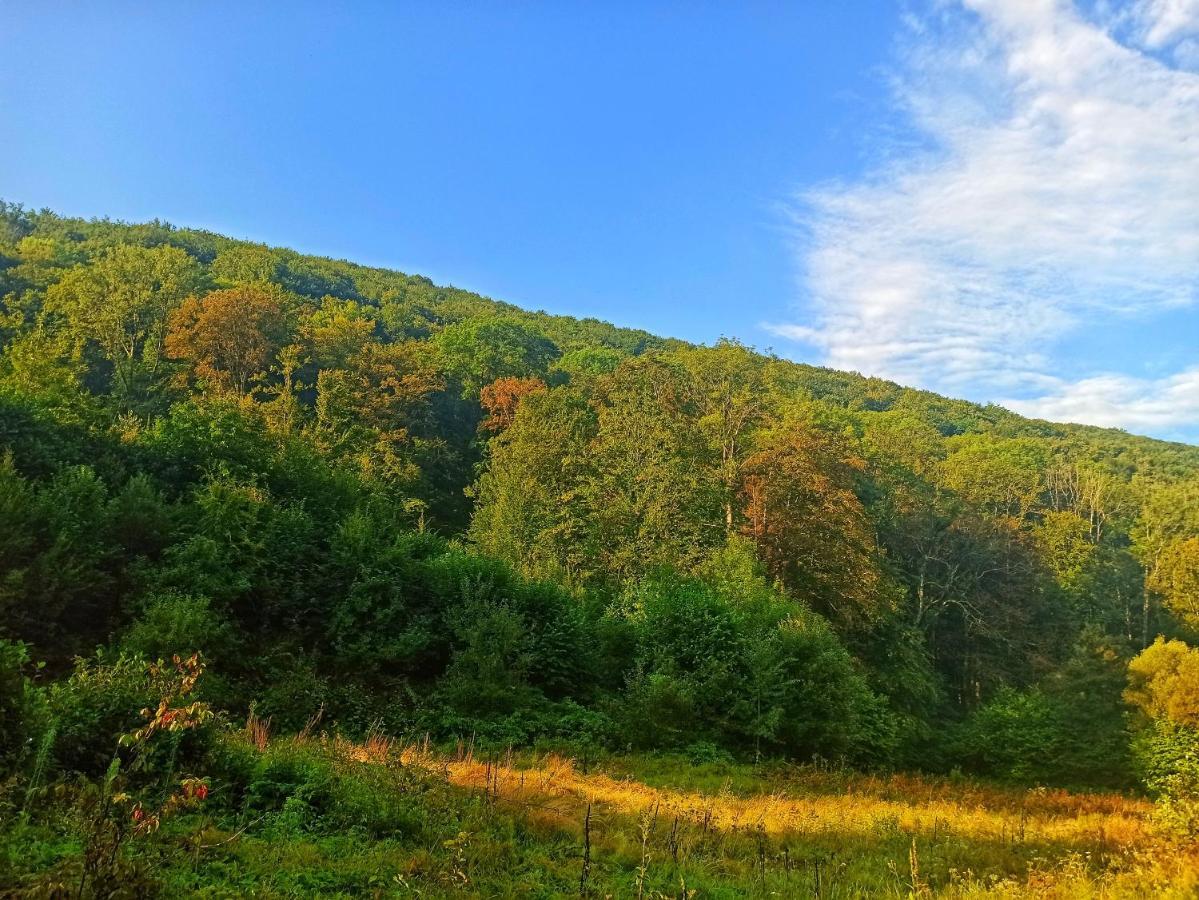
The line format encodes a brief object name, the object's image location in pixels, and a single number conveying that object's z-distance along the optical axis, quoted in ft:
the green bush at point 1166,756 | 76.64
